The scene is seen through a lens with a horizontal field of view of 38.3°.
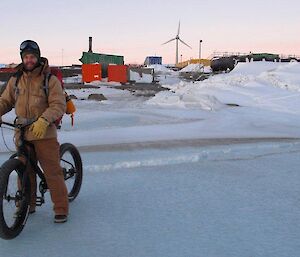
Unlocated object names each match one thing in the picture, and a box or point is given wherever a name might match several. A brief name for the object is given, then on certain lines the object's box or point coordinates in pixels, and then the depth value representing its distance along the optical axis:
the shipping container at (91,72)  33.09
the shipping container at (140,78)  38.96
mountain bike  3.79
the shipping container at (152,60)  95.01
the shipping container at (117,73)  33.25
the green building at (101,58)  43.91
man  3.85
